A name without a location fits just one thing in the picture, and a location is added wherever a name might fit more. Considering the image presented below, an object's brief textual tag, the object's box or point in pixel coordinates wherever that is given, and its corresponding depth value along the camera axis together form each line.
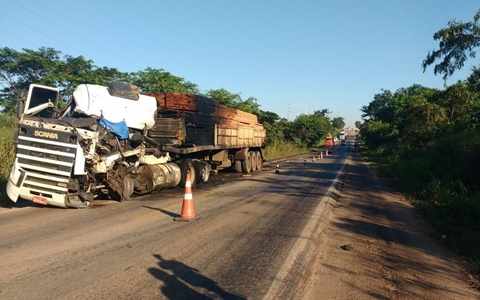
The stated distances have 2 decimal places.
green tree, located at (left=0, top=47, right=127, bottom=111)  34.53
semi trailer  10.11
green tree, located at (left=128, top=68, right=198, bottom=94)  37.62
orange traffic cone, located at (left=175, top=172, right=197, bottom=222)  9.34
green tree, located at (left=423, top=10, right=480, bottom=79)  20.14
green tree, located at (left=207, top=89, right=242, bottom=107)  47.21
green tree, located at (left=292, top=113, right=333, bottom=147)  77.44
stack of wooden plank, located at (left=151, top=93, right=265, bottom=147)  16.66
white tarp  11.88
